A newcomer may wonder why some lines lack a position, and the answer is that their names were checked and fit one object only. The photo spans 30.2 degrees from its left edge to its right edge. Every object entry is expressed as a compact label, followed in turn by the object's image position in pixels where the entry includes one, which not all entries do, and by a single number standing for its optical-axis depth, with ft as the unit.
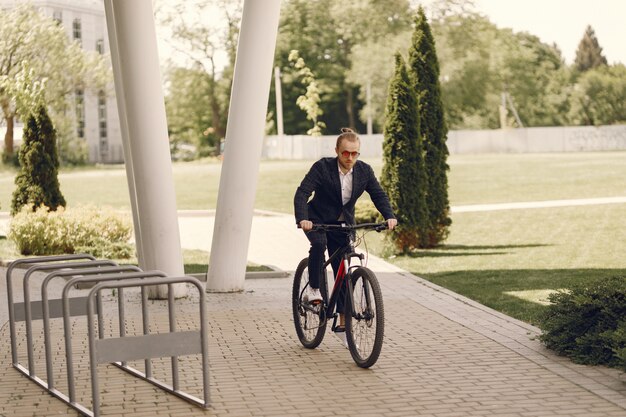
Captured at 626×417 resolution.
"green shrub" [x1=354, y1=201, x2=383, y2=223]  86.26
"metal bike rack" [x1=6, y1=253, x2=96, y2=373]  30.22
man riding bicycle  30.78
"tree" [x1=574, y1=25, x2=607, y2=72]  438.81
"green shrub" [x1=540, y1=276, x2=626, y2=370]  29.14
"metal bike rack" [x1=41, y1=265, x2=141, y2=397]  26.99
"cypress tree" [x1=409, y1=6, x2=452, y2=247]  69.15
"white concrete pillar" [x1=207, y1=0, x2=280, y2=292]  44.93
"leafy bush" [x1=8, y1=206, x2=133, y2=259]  67.00
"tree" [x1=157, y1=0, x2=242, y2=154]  232.94
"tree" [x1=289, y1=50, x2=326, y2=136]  113.29
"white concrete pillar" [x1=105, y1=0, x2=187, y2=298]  43.06
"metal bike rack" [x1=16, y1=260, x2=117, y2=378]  28.94
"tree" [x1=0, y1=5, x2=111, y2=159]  167.43
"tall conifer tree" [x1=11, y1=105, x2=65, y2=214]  76.59
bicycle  28.84
